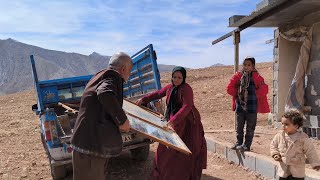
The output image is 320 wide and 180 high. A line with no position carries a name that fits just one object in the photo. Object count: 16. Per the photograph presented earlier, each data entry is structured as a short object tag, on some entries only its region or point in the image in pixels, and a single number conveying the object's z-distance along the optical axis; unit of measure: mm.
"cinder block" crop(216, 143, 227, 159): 4229
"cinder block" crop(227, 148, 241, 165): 3932
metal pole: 5069
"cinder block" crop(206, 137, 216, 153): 4504
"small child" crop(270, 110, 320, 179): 2272
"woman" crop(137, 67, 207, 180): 3022
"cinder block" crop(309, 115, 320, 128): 4743
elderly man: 2045
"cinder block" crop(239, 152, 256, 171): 3637
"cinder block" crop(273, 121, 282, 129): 5751
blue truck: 3344
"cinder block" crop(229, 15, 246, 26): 5038
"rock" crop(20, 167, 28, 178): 4074
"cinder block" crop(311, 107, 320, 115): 4907
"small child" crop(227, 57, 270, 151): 3599
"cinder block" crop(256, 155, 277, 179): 3290
